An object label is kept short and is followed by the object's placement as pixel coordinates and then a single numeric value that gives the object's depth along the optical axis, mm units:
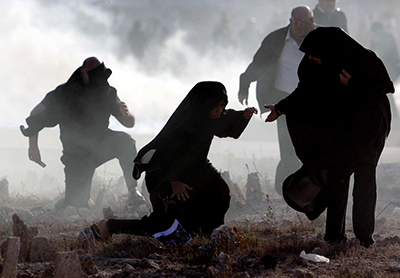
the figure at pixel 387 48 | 28000
